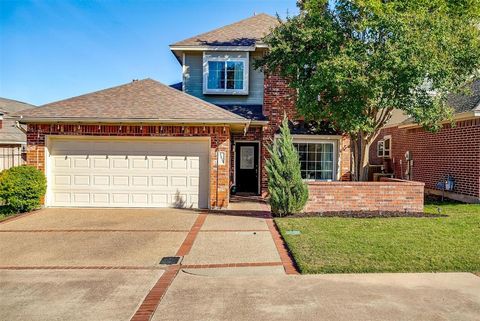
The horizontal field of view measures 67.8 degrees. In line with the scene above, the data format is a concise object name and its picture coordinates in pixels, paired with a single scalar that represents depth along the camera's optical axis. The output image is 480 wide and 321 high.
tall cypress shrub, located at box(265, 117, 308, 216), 9.88
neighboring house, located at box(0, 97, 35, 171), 18.23
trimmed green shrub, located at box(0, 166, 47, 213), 10.44
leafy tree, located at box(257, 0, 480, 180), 9.80
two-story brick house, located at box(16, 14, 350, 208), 11.31
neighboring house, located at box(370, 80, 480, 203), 12.34
